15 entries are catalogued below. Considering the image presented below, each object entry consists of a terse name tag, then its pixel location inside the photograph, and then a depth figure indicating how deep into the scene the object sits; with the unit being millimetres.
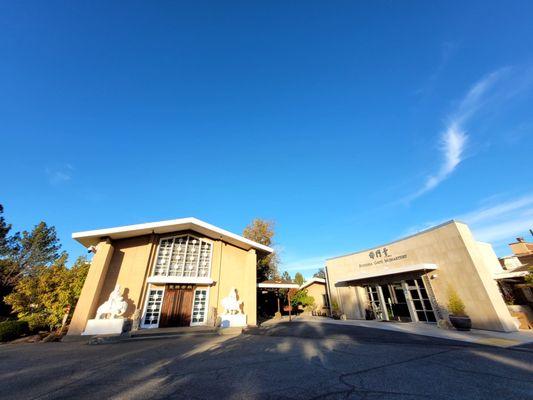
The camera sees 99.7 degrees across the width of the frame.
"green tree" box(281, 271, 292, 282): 42581
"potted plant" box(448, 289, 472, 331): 9218
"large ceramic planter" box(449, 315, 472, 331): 9188
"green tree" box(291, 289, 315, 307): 22141
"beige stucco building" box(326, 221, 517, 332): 9570
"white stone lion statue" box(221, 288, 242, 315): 11930
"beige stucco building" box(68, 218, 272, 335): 11273
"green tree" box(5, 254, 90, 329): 11422
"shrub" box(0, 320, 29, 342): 9445
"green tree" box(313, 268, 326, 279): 55609
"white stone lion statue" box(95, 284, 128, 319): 9952
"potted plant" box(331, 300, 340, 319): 16500
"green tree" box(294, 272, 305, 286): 42594
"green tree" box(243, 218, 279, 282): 24631
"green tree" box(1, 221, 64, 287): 21620
